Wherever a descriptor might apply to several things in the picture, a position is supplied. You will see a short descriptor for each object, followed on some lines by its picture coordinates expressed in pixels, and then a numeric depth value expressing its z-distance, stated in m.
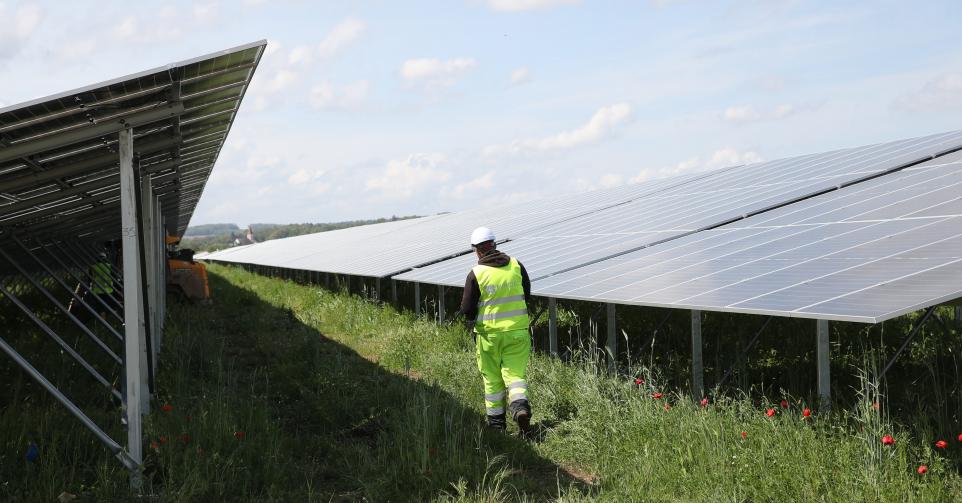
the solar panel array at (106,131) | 5.81
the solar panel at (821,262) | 5.66
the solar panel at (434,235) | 16.72
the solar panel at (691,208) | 11.01
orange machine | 20.39
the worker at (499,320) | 7.44
